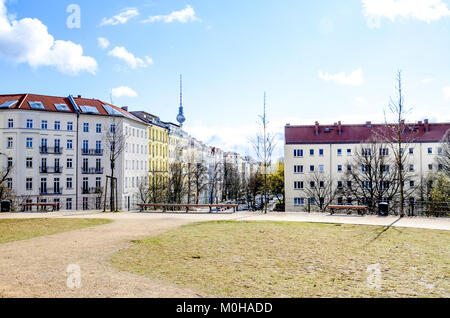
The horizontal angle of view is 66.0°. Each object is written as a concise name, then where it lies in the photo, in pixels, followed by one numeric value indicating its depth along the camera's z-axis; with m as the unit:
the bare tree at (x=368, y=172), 47.95
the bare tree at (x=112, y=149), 26.97
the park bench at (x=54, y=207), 25.67
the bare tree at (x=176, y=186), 55.75
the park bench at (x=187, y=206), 23.63
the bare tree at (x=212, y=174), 92.82
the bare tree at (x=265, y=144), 25.56
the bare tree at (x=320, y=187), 57.16
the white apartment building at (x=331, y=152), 58.72
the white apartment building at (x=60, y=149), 47.53
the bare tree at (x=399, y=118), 20.44
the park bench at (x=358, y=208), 21.14
